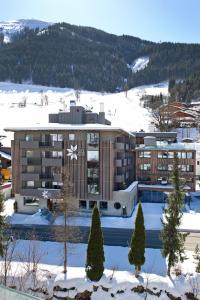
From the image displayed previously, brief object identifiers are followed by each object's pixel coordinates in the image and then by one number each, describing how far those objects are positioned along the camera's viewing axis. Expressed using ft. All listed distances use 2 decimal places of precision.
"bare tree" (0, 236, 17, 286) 94.40
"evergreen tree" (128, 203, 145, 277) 106.32
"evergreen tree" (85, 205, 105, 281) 101.17
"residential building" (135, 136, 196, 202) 210.79
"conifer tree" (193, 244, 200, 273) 101.02
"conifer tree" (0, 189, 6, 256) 106.52
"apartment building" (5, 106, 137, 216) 181.06
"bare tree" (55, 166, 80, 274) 109.93
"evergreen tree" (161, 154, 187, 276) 107.14
